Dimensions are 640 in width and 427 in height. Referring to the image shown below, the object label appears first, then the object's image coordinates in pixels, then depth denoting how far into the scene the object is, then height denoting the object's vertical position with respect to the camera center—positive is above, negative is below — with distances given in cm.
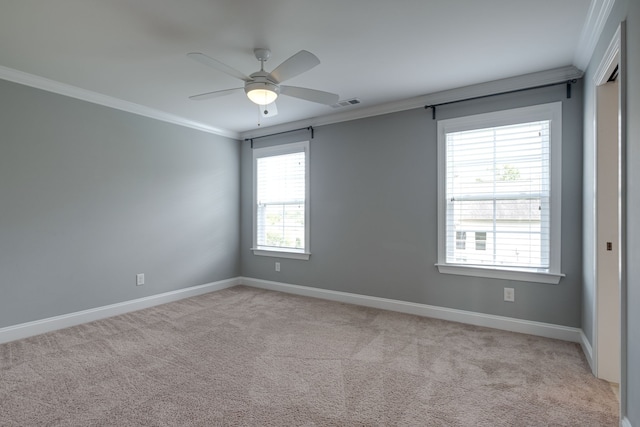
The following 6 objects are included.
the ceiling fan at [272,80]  220 +101
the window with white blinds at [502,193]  308 +19
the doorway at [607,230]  230 -12
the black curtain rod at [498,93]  298 +120
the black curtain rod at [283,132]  462 +120
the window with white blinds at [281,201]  477 +18
